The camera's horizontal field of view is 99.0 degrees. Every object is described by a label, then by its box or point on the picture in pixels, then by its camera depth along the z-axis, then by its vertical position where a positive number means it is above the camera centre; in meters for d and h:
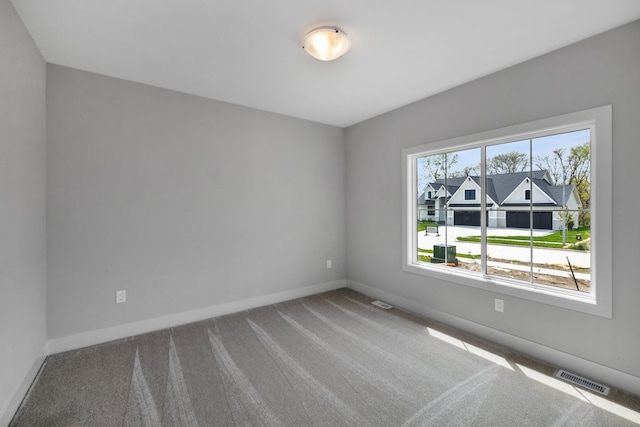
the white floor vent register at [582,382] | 1.98 -1.28
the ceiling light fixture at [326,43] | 2.01 +1.30
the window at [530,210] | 2.12 +0.02
